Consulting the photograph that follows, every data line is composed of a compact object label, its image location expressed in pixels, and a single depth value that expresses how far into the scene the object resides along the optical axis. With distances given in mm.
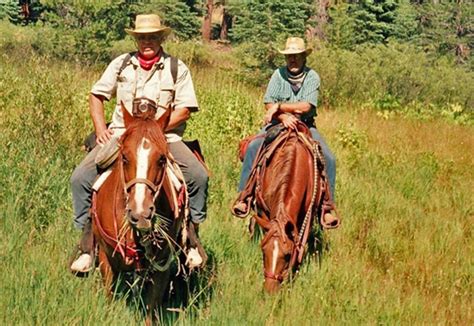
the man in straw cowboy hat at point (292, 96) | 7863
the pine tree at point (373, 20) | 32325
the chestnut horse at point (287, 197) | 5676
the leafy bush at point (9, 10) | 36375
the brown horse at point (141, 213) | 4168
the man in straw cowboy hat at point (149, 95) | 5586
